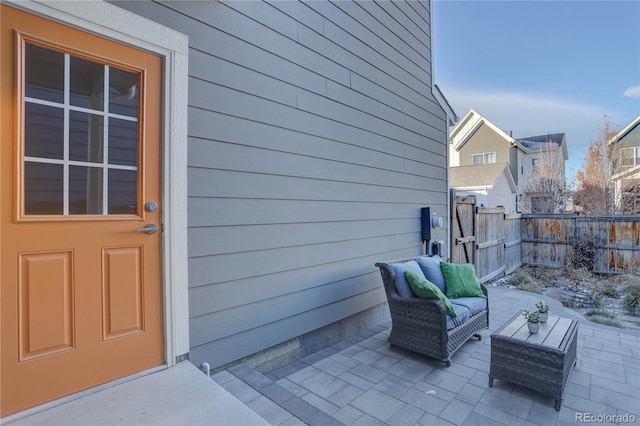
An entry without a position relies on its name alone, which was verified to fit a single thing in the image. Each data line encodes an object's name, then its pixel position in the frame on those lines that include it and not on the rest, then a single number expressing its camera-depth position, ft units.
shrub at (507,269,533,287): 21.07
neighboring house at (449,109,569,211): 55.67
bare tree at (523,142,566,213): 43.75
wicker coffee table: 7.48
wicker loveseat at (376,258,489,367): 9.32
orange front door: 5.05
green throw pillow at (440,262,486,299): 11.50
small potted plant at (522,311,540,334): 8.54
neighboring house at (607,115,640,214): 32.32
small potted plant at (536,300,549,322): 9.18
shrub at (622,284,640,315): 15.23
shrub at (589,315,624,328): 13.16
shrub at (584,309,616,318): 14.21
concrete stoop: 4.98
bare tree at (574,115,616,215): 33.81
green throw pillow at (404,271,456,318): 9.52
